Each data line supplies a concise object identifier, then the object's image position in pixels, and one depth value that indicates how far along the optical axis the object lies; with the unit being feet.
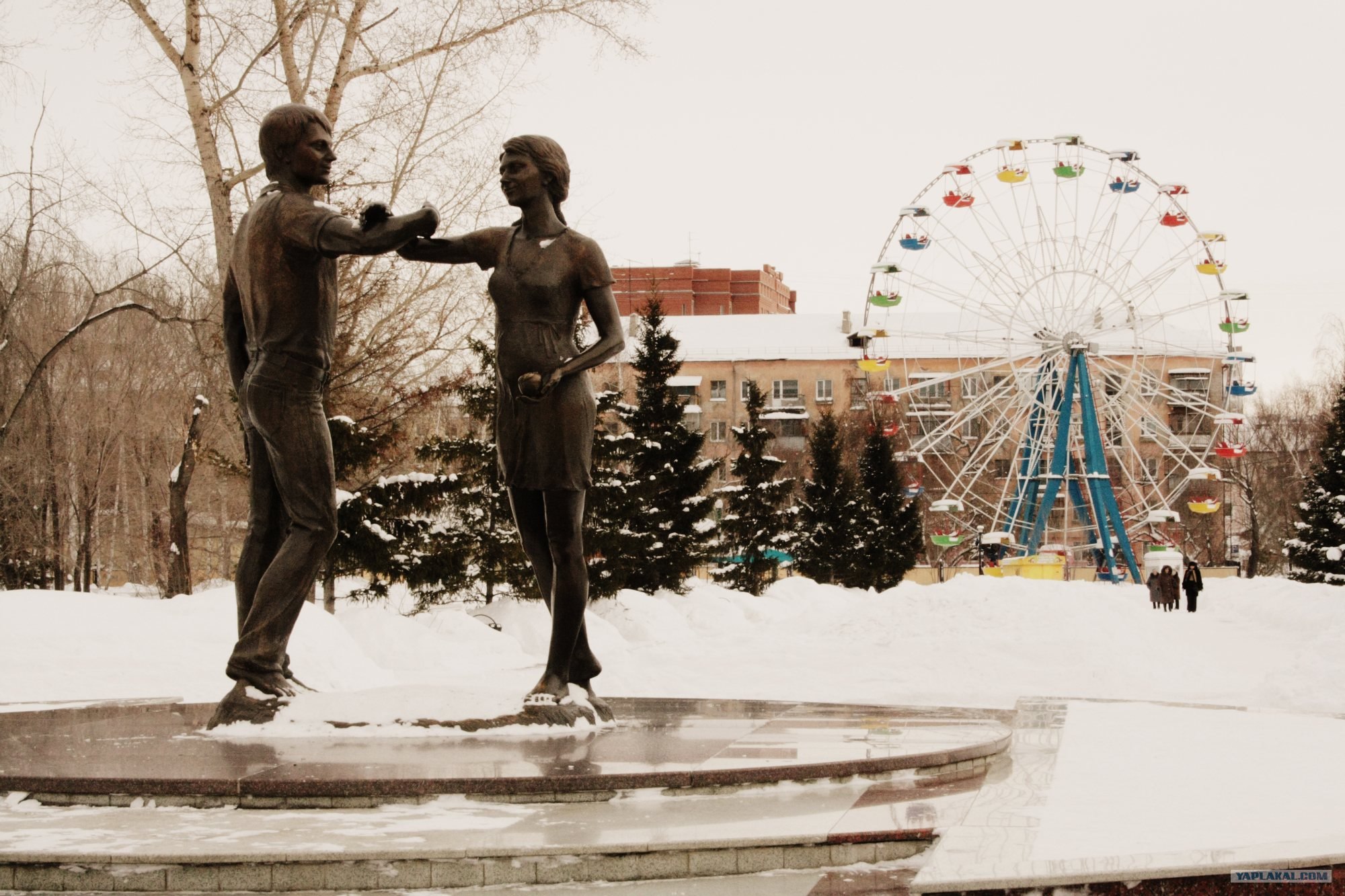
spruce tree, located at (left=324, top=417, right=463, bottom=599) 72.69
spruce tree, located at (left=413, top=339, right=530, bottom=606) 83.76
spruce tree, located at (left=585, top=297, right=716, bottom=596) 96.78
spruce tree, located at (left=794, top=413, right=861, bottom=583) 165.27
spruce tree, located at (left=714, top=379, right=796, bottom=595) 148.56
